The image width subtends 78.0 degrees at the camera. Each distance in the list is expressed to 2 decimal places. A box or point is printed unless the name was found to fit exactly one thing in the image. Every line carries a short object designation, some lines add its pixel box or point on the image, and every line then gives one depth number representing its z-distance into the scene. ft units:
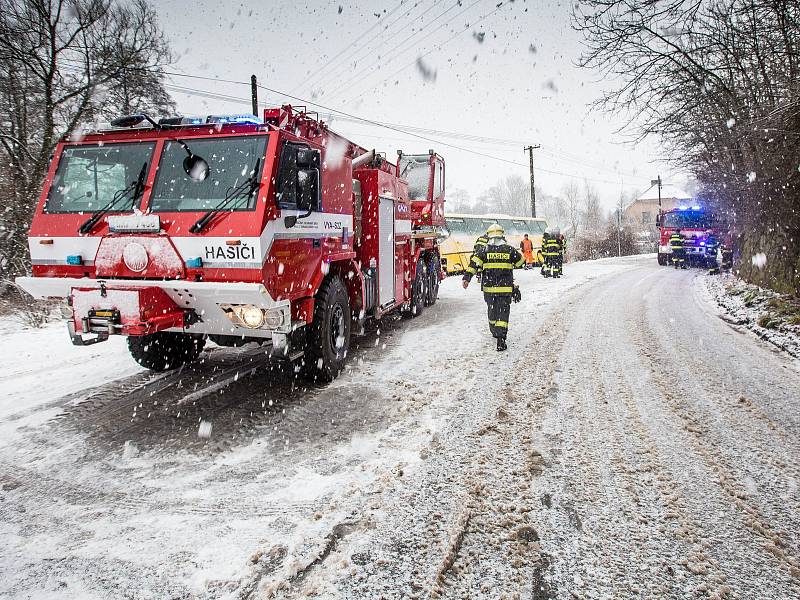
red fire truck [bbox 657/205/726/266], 76.07
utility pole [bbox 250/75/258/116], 64.95
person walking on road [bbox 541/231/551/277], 60.39
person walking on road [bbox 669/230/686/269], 78.23
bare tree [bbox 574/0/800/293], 23.86
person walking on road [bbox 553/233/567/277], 60.64
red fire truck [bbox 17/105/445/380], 14.25
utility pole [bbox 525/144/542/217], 118.73
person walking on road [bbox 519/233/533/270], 72.90
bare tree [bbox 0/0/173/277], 35.35
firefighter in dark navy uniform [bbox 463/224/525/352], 23.22
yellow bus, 68.13
